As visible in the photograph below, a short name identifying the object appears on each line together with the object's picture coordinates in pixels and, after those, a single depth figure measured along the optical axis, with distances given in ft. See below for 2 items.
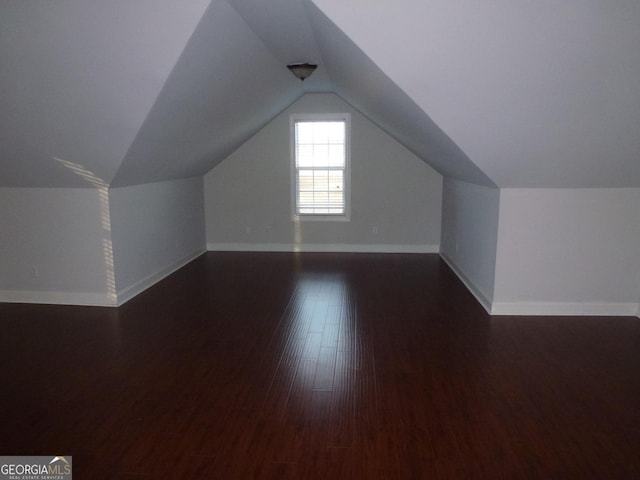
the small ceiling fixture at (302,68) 13.62
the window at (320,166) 22.80
